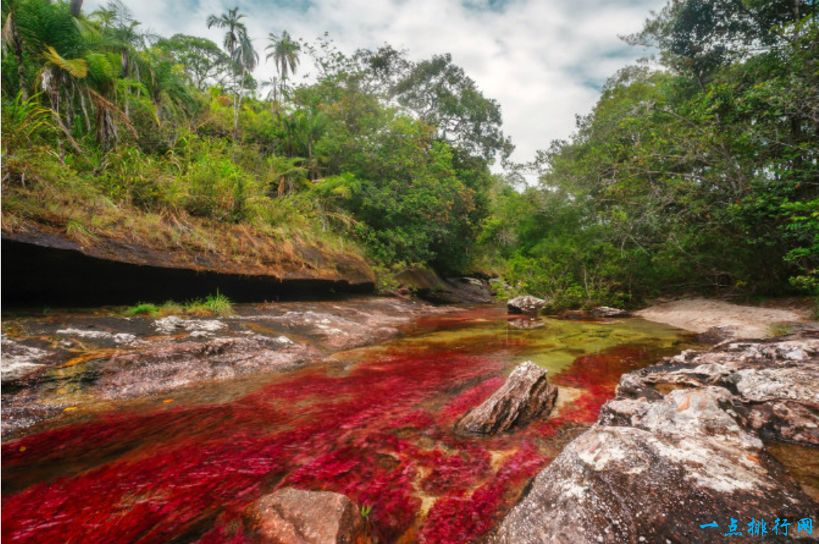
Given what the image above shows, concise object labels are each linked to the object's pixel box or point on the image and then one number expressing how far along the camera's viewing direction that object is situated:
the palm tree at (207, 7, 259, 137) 22.72
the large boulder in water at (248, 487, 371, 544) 1.56
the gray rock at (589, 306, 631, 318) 11.55
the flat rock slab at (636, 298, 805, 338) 6.98
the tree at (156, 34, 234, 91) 25.77
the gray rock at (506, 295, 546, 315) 12.77
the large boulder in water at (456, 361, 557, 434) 3.00
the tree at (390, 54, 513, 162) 22.86
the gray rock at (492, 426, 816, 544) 1.59
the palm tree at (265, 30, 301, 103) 23.11
